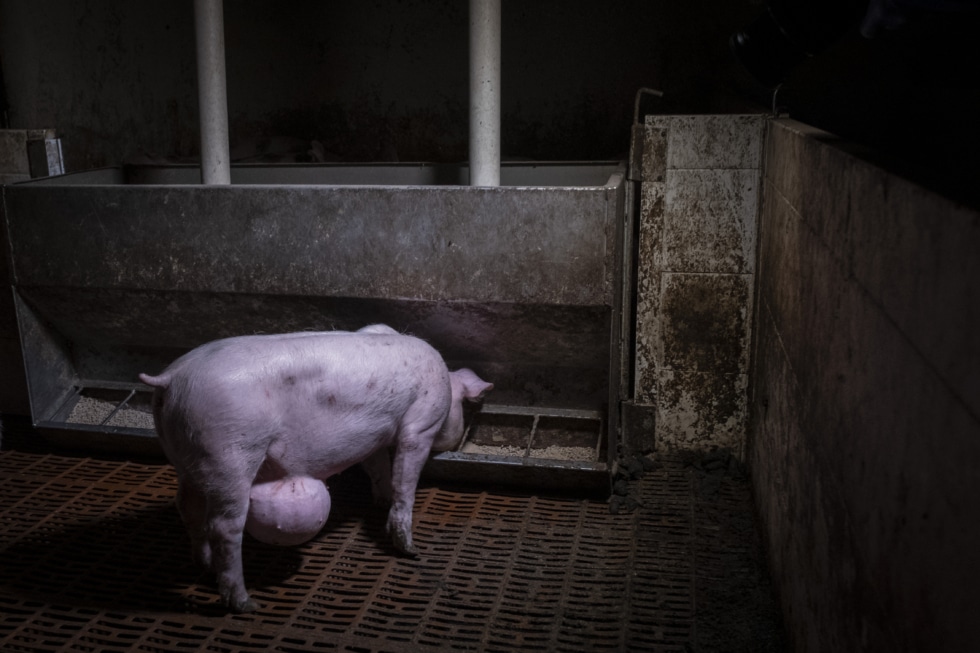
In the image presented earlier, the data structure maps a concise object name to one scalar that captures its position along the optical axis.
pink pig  3.17
